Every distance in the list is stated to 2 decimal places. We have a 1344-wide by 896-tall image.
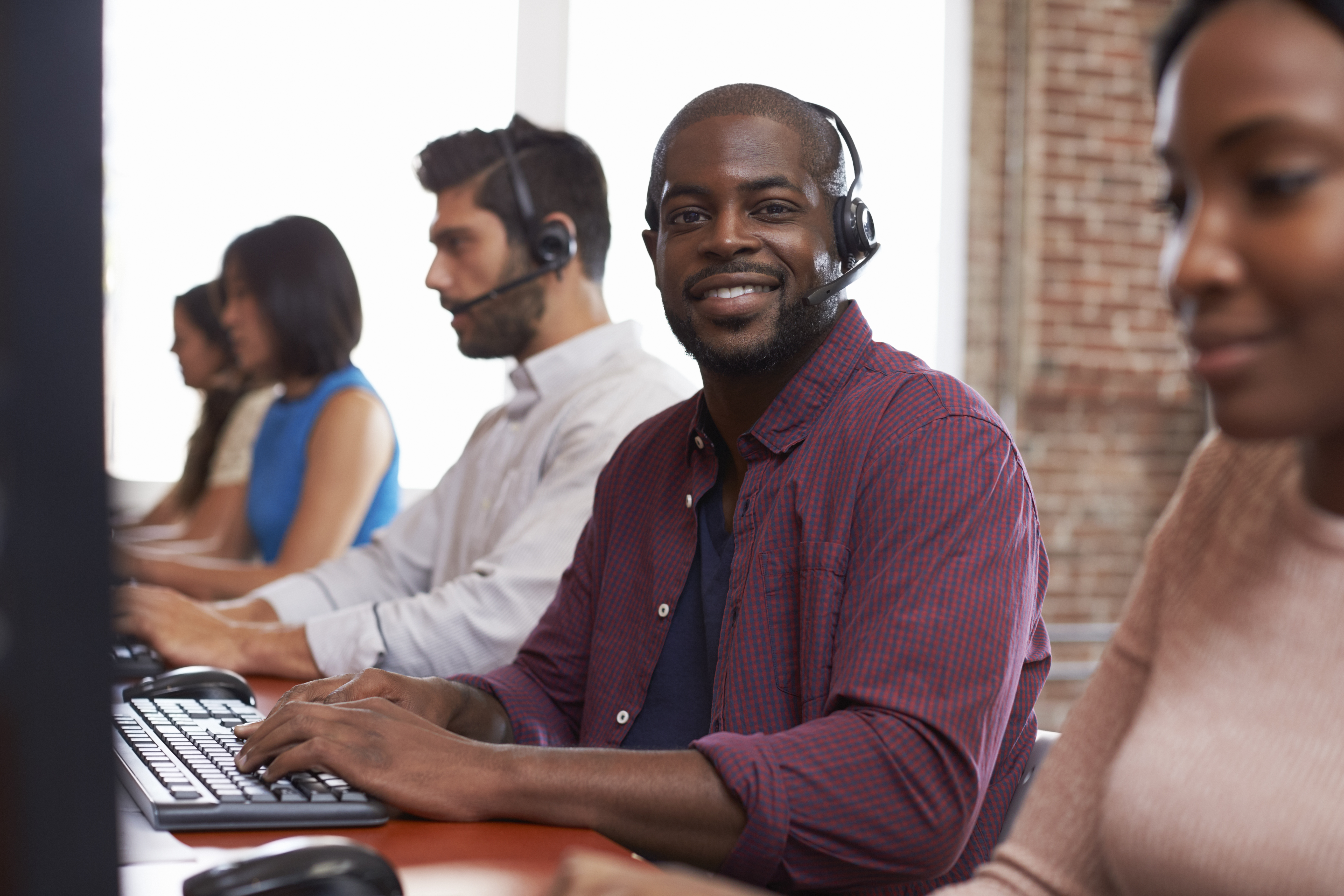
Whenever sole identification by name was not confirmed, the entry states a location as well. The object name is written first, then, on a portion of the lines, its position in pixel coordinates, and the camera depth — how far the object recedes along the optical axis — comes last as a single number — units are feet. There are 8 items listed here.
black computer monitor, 1.28
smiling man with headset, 3.38
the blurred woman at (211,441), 11.39
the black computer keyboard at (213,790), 3.10
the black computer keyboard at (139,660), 5.31
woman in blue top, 9.20
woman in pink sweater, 2.10
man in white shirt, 6.02
